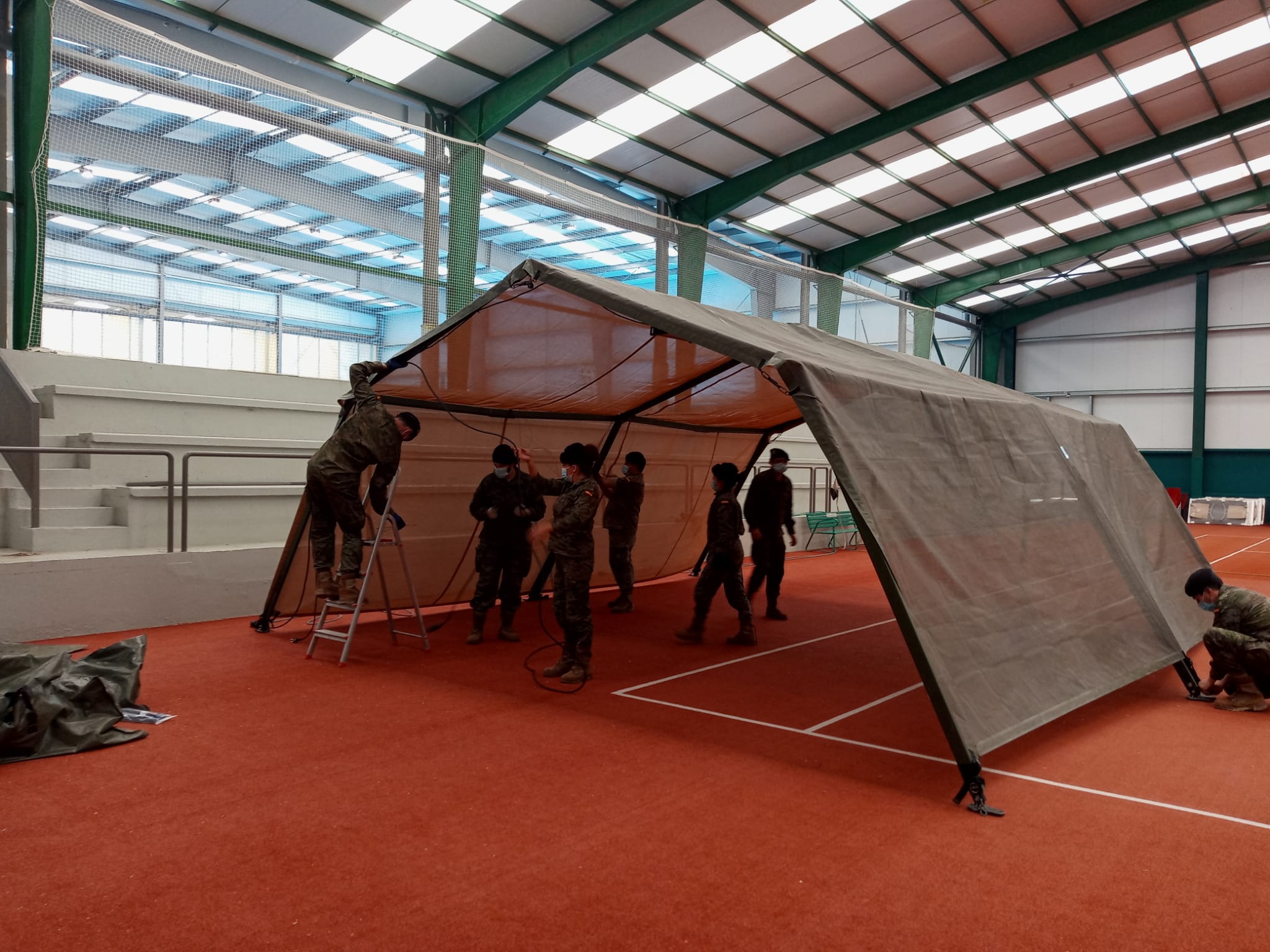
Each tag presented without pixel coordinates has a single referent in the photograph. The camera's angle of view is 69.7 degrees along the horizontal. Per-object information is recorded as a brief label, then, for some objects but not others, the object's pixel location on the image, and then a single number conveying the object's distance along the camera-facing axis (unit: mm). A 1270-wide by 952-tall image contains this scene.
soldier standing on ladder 7602
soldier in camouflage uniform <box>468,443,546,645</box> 8320
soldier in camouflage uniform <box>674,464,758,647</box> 8547
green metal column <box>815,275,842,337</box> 17719
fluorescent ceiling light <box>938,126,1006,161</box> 19422
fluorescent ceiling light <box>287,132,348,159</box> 10703
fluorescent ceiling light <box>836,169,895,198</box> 20516
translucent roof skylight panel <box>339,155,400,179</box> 11258
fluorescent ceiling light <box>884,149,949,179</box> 20016
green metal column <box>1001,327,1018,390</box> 35500
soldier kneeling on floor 6414
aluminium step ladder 7359
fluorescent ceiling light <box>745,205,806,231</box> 21375
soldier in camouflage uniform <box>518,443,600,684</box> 6781
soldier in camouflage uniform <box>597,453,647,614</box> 10391
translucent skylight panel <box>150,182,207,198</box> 9703
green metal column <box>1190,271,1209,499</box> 31359
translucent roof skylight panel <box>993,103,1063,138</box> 18797
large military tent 5145
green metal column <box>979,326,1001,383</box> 35156
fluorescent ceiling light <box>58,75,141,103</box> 9398
